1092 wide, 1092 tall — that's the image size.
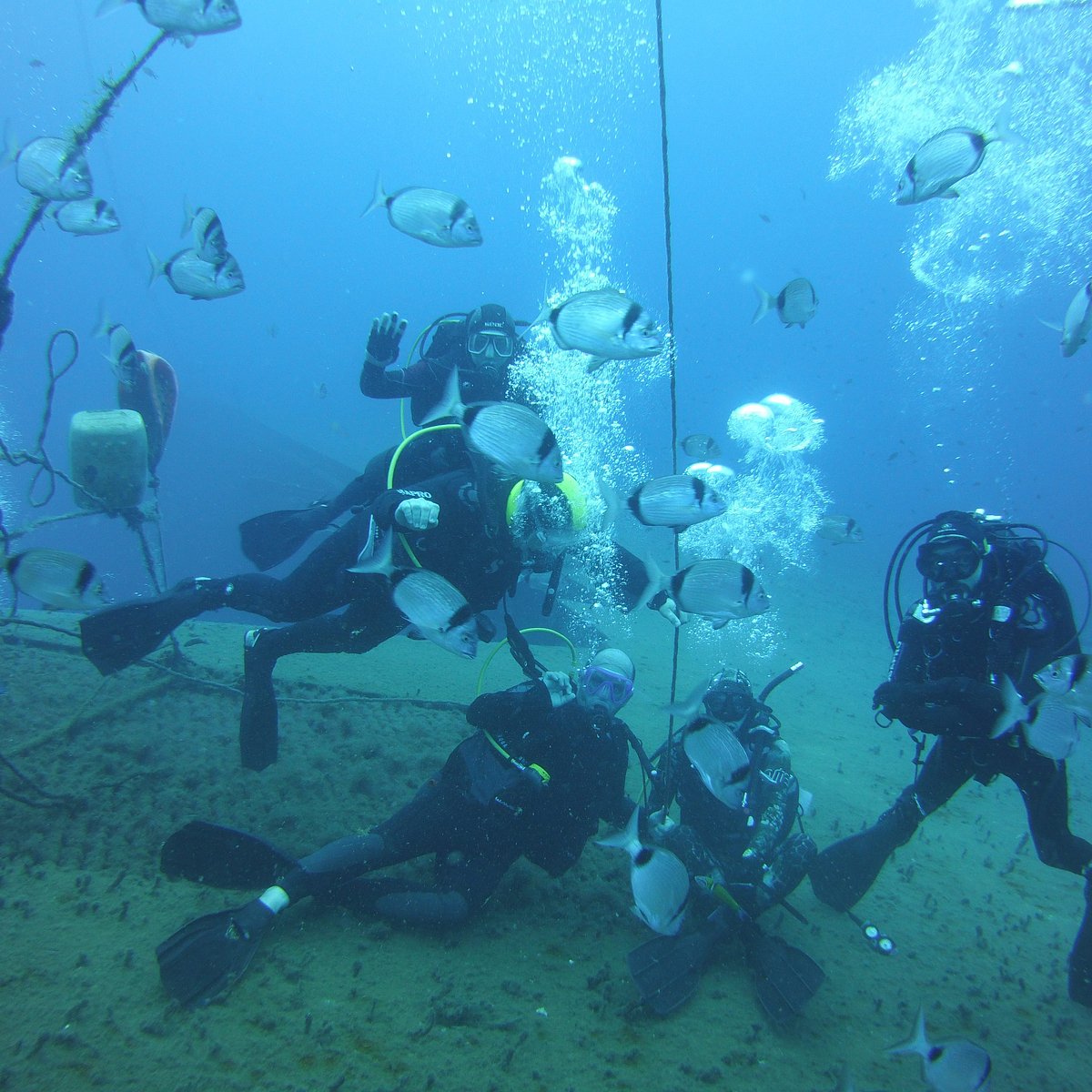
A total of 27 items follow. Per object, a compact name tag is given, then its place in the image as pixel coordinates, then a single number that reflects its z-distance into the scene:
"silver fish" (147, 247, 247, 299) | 4.01
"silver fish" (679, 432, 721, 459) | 8.66
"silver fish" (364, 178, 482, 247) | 3.80
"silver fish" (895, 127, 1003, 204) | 4.05
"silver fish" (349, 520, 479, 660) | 2.68
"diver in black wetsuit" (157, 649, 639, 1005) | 2.90
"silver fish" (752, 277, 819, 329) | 5.94
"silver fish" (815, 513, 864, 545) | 8.91
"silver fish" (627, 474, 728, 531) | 3.14
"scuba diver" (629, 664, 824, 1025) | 2.86
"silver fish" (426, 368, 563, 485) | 2.78
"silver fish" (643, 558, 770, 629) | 3.02
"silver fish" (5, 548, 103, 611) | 3.10
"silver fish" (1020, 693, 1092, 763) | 3.10
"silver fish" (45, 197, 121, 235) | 4.74
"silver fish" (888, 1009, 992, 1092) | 2.45
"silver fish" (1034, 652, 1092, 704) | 3.11
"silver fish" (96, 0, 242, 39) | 3.67
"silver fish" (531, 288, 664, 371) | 2.99
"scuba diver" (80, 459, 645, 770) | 3.69
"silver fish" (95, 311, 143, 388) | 4.61
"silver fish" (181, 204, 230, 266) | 3.79
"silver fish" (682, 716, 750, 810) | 2.71
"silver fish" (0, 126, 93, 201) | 4.10
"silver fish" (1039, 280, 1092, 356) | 4.18
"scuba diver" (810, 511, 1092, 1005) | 3.70
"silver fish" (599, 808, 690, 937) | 2.73
